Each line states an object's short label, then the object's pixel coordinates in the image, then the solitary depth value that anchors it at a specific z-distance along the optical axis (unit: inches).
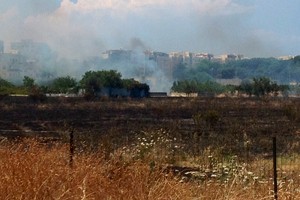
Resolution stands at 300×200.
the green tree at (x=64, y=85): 7311.6
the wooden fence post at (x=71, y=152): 535.1
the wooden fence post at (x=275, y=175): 504.1
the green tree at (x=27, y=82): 6599.3
